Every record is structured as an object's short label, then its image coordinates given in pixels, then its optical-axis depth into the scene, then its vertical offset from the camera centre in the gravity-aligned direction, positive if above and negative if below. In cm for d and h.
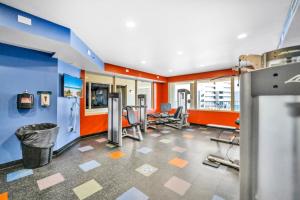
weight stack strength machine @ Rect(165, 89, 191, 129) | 598 -74
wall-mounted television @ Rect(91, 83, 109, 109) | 474 +20
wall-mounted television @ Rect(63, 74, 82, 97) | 332 +40
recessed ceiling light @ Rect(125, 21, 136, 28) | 221 +136
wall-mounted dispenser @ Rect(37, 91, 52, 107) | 286 +5
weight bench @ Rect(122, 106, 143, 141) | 433 -66
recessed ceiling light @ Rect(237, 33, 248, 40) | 262 +137
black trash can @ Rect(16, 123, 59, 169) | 235 -86
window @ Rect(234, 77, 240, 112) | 543 +13
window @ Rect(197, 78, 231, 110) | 579 +32
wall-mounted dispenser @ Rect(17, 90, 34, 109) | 256 -2
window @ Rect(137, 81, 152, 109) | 672 +66
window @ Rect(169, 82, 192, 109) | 770 +47
